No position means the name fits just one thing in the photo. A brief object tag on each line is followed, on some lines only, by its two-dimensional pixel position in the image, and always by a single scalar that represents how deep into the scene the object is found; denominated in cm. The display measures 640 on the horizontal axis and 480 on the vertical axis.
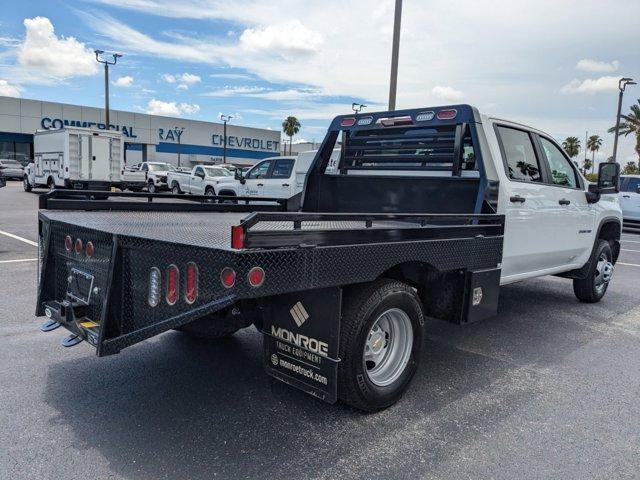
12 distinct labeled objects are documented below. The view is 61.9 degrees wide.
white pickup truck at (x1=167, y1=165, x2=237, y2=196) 2026
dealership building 4247
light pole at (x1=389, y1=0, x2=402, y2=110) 1138
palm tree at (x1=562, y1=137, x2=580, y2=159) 8872
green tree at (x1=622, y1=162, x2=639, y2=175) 4405
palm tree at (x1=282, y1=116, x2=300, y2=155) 8756
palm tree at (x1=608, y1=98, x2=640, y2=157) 4469
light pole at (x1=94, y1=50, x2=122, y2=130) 2895
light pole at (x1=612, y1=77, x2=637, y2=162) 2370
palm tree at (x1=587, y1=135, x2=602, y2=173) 9712
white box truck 2269
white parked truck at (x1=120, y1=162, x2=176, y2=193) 2638
